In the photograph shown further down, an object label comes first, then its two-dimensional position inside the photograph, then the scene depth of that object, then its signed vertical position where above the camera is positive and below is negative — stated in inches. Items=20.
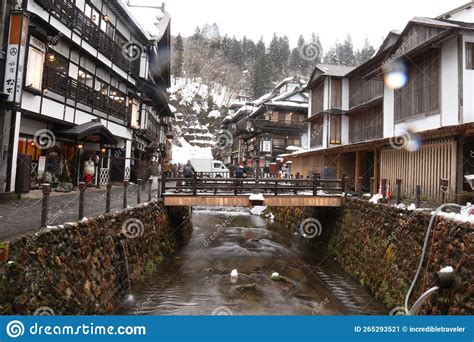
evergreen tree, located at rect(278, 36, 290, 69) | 4284.0 +1865.7
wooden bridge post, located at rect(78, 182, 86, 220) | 356.5 -25.2
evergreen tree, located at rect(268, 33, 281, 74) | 4176.7 +1804.9
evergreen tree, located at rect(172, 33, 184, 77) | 3806.6 +1488.2
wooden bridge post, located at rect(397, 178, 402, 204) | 503.3 -4.6
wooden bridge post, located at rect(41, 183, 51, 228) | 293.0 -26.6
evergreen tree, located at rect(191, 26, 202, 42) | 4921.3 +2359.1
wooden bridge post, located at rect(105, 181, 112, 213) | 431.1 -29.3
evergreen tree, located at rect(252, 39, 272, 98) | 3283.0 +1152.0
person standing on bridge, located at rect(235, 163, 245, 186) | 901.5 +29.8
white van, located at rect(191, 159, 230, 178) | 1596.9 +88.2
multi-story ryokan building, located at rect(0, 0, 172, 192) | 505.4 +197.0
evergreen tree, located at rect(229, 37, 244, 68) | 4488.2 +1862.6
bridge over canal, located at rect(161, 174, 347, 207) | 668.1 -24.7
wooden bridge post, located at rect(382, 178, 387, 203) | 580.5 -3.7
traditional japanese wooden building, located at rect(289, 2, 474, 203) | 570.3 +190.2
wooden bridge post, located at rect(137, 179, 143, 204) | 566.3 -16.8
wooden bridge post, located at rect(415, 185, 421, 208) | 449.0 -13.2
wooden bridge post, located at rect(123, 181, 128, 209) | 501.4 -29.7
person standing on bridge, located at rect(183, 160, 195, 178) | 829.2 +27.1
